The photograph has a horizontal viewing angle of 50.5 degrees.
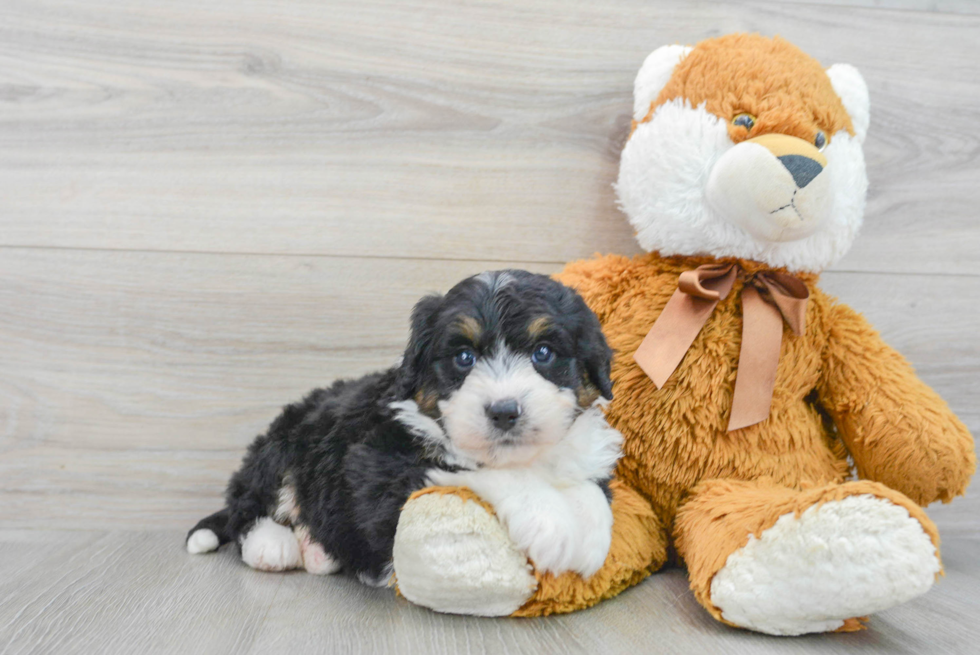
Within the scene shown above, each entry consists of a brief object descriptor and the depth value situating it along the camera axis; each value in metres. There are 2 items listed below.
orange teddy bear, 0.69
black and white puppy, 0.61
